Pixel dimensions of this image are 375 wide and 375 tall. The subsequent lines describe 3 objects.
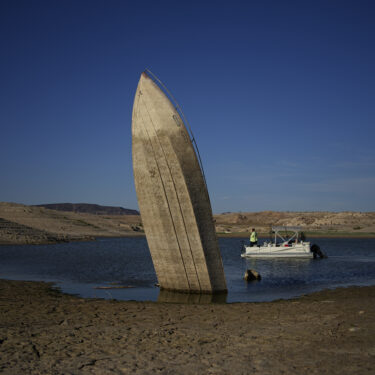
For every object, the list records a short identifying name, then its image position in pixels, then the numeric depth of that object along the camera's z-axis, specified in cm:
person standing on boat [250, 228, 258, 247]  3222
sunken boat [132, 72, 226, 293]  1385
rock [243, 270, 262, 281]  1878
